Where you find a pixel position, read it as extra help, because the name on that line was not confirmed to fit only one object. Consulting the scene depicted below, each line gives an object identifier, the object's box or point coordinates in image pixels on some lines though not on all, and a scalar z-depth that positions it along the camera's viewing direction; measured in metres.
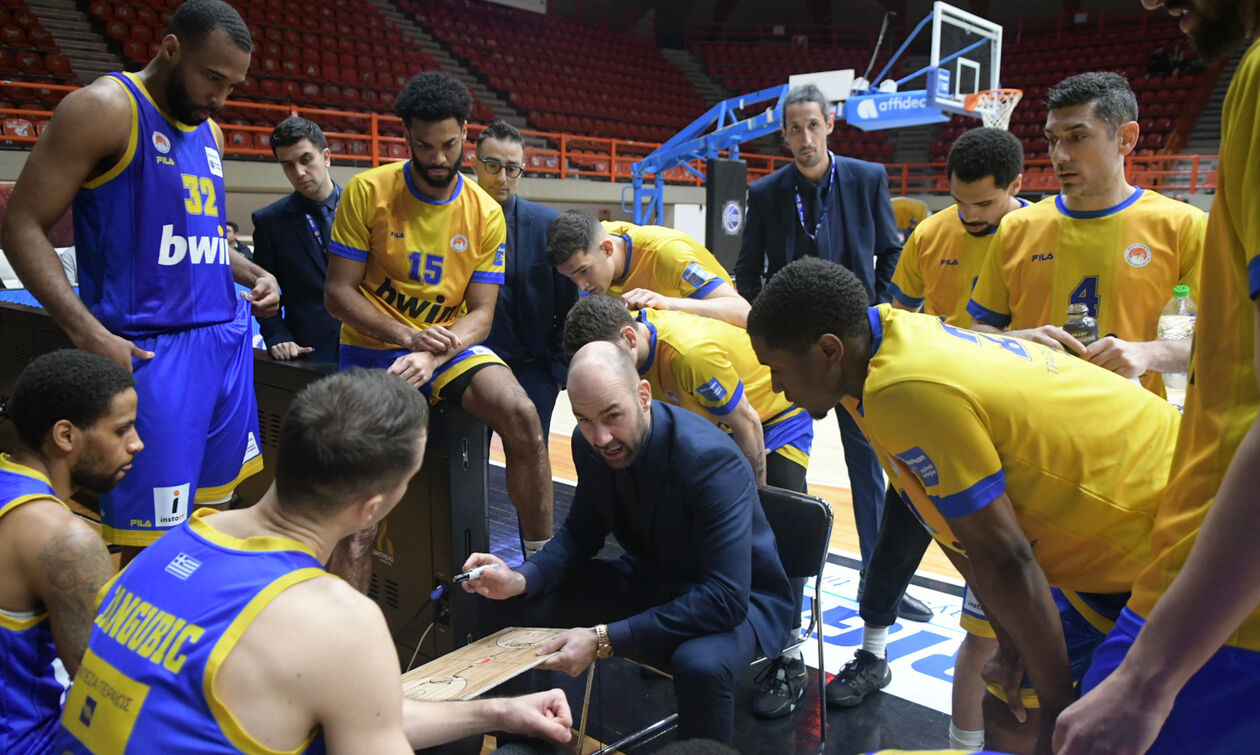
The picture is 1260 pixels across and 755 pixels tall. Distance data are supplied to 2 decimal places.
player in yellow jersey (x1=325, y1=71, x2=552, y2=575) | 2.98
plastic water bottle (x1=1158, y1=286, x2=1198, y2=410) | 2.52
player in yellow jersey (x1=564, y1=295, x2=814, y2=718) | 3.05
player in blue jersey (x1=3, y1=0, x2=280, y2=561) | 2.44
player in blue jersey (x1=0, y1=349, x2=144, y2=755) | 1.91
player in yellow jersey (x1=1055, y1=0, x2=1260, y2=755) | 0.87
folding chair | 2.68
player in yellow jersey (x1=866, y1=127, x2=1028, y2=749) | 2.58
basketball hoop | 11.23
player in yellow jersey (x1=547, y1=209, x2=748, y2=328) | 3.54
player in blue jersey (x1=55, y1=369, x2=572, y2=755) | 1.24
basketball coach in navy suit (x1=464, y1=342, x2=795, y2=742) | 2.29
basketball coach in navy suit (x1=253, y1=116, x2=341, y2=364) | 4.07
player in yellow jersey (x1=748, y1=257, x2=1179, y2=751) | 1.66
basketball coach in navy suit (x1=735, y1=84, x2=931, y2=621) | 4.10
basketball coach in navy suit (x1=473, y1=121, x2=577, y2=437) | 4.05
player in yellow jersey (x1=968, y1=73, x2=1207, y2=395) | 2.55
